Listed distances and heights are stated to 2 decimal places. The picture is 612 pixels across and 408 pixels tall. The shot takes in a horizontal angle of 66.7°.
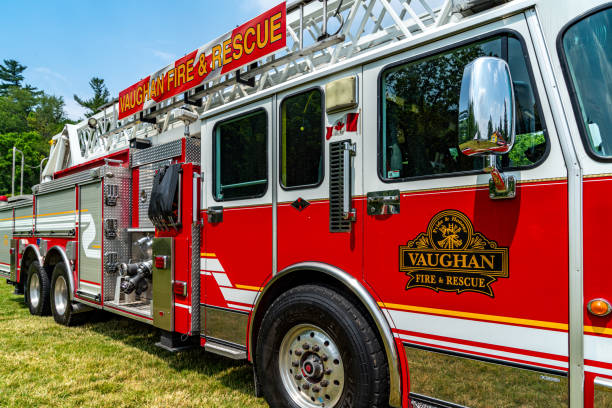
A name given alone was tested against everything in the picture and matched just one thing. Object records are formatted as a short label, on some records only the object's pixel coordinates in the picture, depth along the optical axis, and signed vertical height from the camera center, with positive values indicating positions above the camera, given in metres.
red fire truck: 2.07 -0.01
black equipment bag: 4.33 +0.09
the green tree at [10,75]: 68.06 +19.92
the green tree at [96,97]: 67.00 +16.53
